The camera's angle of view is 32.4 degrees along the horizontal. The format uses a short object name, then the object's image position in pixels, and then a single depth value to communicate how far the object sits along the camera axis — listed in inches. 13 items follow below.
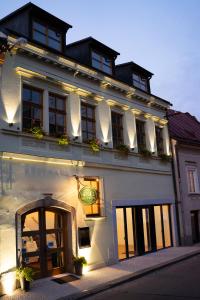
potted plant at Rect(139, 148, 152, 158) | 709.0
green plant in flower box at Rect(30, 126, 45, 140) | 487.2
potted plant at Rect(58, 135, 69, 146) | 522.9
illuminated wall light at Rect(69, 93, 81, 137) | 562.3
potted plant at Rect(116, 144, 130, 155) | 644.1
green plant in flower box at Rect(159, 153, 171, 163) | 776.3
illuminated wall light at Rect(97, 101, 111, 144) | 622.2
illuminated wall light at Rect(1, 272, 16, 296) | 414.9
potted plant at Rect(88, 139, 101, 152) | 579.8
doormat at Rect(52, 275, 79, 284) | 468.2
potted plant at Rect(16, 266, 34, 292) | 423.8
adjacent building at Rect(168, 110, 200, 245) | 818.2
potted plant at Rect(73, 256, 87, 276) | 506.3
